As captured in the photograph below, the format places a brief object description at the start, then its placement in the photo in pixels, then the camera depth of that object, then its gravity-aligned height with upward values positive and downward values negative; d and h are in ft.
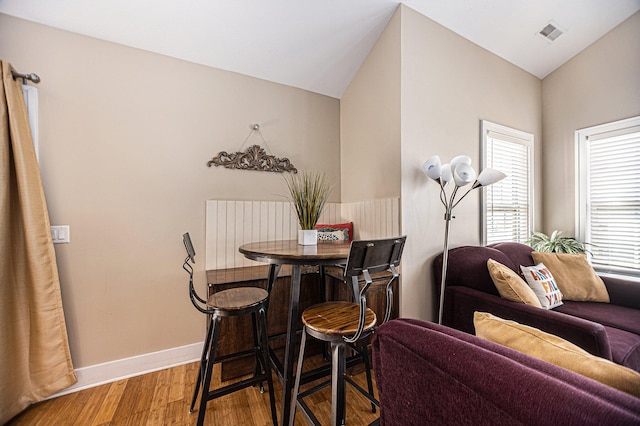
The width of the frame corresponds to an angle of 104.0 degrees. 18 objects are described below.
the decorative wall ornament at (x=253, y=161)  7.56 +1.73
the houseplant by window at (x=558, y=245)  8.98 -0.97
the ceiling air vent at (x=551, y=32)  8.05 +6.18
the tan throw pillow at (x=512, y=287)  5.67 -1.62
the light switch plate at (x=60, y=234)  5.74 -0.48
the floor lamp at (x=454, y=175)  6.34 +1.10
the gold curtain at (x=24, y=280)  4.98 -1.41
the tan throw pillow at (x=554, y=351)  1.82 -1.18
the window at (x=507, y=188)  8.64 +1.11
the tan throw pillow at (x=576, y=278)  6.88 -1.70
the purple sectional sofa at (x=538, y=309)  4.58 -2.07
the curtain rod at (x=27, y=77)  5.24 +2.91
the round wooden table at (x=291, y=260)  4.22 -0.77
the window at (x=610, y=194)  8.35 +0.85
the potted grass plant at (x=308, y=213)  5.61 +0.06
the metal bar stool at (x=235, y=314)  4.50 -2.28
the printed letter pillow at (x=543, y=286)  6.31 -1.77
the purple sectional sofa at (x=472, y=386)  1.46 -1.19
